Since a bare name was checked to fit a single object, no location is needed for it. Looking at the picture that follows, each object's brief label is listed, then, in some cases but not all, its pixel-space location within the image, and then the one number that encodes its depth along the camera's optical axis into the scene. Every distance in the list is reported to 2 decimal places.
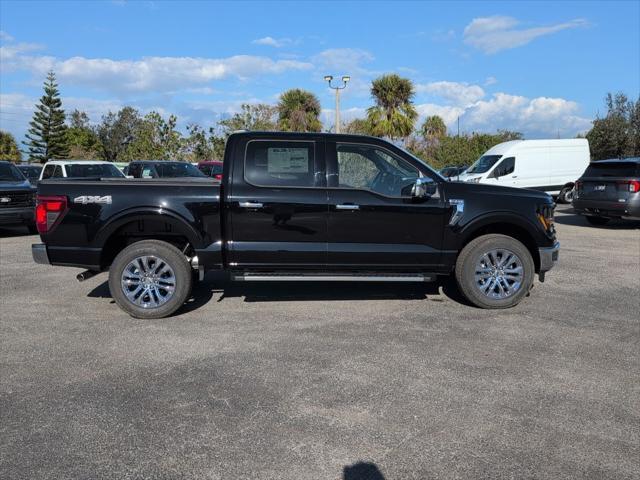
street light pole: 25.69
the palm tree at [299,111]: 34.09
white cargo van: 18.31
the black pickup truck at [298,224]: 5.50
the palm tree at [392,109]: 32.81
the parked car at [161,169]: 16.45
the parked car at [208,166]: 21.86
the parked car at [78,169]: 13.92
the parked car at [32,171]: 19.29
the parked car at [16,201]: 11.56
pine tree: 53.50
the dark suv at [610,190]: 12.27
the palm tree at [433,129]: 41.09
